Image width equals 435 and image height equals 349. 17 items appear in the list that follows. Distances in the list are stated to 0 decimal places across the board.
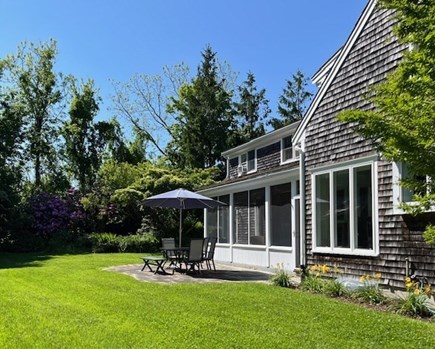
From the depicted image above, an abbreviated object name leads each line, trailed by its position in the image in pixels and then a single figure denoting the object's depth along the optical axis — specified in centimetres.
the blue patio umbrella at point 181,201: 1363
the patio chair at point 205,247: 1400
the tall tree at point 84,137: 3378
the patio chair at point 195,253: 1281
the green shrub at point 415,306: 714
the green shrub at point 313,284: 937
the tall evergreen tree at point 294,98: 4403
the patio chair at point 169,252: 1337
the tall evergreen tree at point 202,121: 3556
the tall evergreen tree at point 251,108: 3975
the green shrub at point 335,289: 889
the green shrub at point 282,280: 1023
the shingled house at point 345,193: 868
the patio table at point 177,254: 1305
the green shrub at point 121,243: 2250
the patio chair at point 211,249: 1393
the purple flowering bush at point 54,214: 2445
